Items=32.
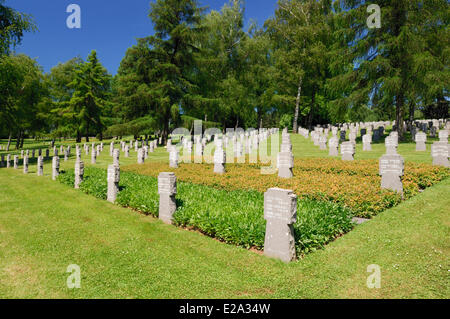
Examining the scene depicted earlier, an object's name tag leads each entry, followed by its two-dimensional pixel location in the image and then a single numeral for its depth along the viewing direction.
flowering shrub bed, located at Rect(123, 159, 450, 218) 7.74
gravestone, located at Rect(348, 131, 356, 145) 22.24
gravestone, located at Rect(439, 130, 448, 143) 16.32
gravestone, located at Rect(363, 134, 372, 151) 19.53
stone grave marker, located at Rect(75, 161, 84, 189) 11.93
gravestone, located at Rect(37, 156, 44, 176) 15.75
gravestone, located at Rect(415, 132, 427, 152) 18.02
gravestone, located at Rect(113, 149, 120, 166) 17.83
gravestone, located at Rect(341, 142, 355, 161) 15.51
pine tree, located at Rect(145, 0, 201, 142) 31.94
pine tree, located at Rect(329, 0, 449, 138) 22.50
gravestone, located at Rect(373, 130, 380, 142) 24.84
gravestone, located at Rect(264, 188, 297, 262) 4.96
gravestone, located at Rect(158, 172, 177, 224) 7.29
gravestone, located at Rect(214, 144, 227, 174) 13.48
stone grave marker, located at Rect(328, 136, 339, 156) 18.47
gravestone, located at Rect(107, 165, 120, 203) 9.52
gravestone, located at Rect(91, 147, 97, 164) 20.25
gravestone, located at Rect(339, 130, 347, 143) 25.90
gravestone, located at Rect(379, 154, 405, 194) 8.55
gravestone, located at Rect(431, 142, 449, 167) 12.13
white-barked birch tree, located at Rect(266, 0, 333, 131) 37.44
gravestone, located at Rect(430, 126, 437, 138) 25.45
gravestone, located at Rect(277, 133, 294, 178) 11.71
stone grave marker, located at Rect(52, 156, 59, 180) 14.34
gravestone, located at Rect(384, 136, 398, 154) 15.80
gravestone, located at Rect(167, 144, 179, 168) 15.71
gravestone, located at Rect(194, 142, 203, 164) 18.62
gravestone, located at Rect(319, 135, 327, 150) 22.35
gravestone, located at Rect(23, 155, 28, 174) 16.78
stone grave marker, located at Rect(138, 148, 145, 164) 18.76
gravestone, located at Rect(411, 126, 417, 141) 23.83
